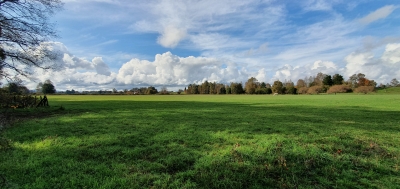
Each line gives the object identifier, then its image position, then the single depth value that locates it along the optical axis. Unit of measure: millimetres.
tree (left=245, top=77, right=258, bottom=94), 148375
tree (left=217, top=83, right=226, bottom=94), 164625
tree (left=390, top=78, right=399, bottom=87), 147200
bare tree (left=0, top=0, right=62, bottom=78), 11651
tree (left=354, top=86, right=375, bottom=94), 108375
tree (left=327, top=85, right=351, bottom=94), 118250
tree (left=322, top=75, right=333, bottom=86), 136625
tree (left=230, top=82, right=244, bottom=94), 153875
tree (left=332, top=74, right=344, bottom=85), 135500
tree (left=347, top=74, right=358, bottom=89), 130150
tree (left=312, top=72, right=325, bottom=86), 145450
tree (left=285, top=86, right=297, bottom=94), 134950
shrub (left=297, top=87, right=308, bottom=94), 132812
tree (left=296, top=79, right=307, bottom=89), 155000
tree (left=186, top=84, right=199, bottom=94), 180375
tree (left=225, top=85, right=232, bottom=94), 160175
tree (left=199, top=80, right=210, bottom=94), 176125
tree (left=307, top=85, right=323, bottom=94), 127894
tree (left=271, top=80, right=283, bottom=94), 137375
